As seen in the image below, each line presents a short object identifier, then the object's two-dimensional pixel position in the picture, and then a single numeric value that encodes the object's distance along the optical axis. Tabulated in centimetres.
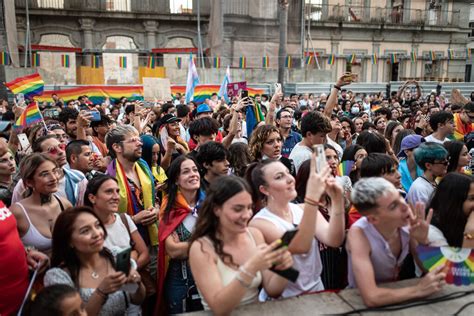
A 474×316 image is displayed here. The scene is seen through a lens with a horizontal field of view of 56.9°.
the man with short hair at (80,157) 454
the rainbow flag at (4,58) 1883
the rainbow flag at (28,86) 838
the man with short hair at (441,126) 599
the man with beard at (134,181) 389
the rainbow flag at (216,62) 2220
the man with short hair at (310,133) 501
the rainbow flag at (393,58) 3218
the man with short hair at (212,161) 402
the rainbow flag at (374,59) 3052
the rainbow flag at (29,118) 626
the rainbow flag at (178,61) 2286
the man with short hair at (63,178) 376
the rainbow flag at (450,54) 3344
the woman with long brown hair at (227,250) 219
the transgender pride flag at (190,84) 1234
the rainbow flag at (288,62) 2228
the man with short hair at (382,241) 242
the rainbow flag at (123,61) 2329
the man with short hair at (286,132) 623
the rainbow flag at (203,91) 1393
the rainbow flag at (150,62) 2514
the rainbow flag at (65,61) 2275
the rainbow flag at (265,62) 2256
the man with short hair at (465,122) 737
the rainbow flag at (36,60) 2257
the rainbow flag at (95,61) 2474
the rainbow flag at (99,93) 1562
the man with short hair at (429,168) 398
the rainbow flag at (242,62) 2228
